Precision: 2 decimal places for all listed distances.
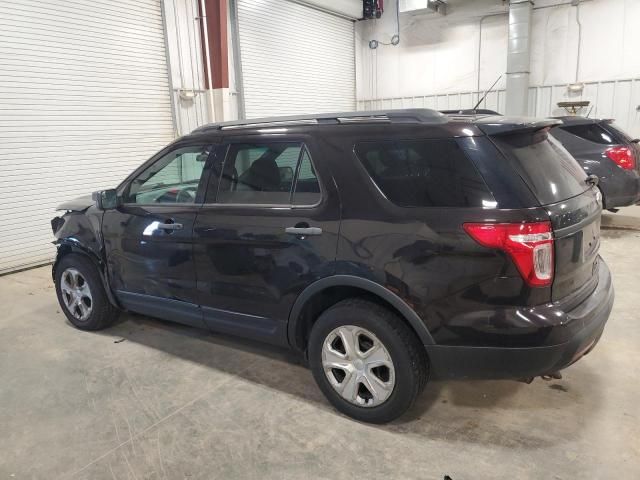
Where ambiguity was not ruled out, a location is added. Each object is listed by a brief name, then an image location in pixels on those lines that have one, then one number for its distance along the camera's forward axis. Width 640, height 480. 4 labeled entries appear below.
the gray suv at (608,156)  6.20
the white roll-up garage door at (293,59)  9.51
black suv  2.14
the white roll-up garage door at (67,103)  6.13
